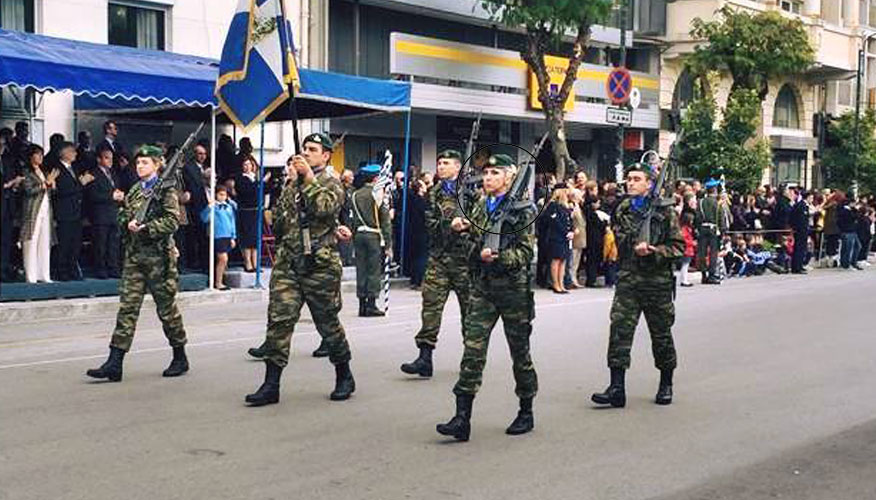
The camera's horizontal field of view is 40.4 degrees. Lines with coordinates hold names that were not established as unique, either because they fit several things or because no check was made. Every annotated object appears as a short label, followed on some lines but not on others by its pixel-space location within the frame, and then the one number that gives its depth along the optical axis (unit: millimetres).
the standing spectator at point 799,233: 25516
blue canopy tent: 13719
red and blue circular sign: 22531
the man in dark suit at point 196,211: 16562
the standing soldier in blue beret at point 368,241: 14945
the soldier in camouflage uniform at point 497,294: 7691
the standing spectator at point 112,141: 15961
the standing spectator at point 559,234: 18875
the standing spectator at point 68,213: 14648
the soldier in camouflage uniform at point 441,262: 10031
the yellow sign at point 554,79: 28109
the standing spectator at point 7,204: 14164
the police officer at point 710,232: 21844
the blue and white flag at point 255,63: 12352
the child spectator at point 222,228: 16625
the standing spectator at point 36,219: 14391
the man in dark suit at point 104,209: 15211
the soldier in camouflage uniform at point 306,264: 8758
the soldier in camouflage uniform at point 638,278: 8938
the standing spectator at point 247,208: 17469
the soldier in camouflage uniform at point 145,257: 9609
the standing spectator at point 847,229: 26703
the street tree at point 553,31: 24500
